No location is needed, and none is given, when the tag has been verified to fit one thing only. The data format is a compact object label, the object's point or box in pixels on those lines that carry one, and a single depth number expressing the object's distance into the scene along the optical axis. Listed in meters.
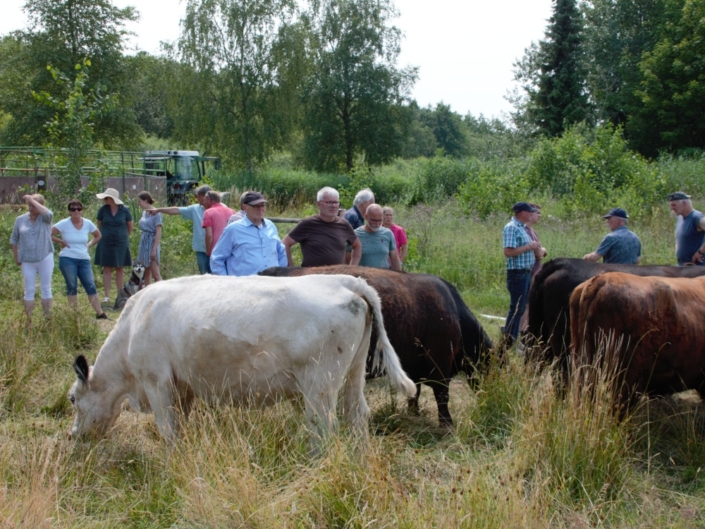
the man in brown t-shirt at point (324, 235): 7.18
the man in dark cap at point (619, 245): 8.01
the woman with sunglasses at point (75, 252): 9.58
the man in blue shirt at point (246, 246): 6.75
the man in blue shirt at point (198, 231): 10.23
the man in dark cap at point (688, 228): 8.53
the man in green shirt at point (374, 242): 7.95
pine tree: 38.72
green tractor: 28.64
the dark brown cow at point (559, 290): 6.51
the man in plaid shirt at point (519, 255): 8.01
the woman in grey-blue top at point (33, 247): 8.77
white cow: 4.63
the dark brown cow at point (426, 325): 5.75
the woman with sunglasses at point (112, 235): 10.82
